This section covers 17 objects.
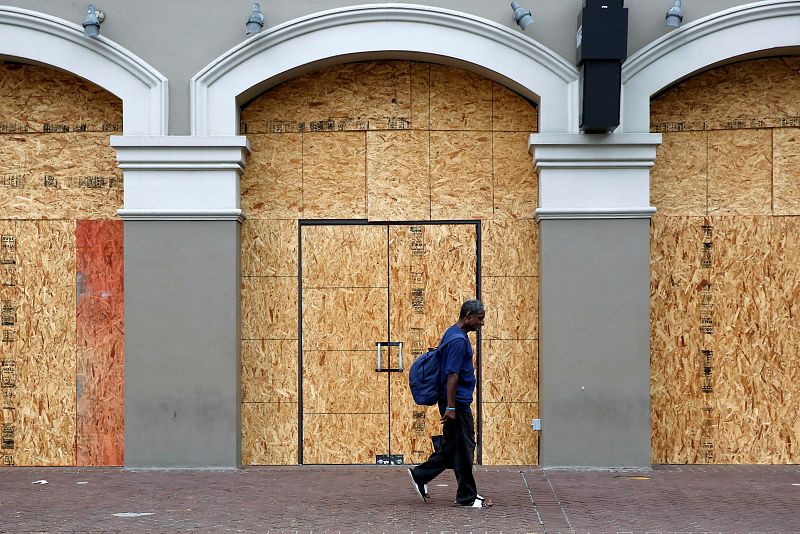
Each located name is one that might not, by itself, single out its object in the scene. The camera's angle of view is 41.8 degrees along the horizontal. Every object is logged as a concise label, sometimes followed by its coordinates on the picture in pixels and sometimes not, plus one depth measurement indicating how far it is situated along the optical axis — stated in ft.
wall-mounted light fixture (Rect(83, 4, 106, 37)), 35.50
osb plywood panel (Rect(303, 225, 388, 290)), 37.50
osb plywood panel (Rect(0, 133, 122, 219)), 37.83
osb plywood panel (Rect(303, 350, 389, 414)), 37.50
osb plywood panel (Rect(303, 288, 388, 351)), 37.52
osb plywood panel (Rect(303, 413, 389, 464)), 37.50
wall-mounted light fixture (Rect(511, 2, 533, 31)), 35.42
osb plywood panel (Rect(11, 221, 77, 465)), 37.55
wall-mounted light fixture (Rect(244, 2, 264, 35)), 35.68
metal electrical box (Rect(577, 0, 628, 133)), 34.63
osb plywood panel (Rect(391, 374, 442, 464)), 37.47
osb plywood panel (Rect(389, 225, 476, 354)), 37.40
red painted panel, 37.50
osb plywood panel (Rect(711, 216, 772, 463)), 37.32
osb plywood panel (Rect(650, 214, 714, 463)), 37.37
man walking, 28.37
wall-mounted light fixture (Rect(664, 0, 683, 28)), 35.45
